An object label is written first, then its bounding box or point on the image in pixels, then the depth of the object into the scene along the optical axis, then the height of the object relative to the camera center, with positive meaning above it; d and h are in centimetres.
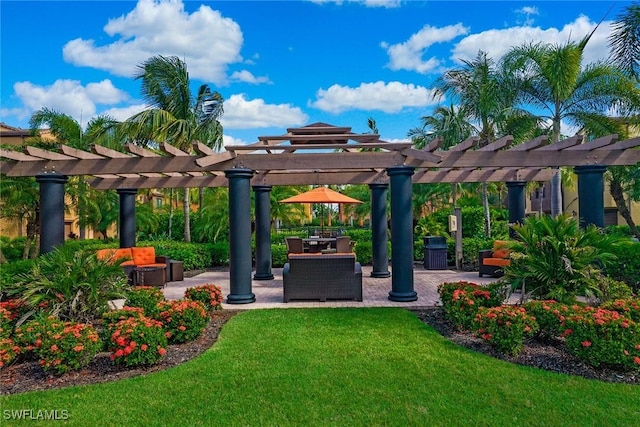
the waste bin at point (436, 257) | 1427 -114
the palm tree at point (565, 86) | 1319 +435
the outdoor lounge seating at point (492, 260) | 1155 -104
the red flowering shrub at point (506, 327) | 512 -131
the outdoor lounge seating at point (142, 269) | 1055 -101
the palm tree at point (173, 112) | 1593 +478
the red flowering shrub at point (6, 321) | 539 -125
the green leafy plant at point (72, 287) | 620 -86
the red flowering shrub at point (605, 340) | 453 -132
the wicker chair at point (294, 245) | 1415 -64
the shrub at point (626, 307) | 547 -116
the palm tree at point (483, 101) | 1473 +473
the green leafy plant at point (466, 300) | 623 -120
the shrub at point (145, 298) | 653 -113
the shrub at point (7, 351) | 489 -142
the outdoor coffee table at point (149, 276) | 1054 -120
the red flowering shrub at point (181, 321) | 585 -131
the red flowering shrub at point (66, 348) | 469 -134
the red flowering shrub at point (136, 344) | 482 -134
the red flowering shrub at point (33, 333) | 491 -123
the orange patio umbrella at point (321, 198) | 1322 +90
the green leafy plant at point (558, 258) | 644 -58
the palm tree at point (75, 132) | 1625 +388
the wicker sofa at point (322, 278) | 856 -107
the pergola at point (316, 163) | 856 +132
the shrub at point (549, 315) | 539 -122
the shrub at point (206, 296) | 743 -121
